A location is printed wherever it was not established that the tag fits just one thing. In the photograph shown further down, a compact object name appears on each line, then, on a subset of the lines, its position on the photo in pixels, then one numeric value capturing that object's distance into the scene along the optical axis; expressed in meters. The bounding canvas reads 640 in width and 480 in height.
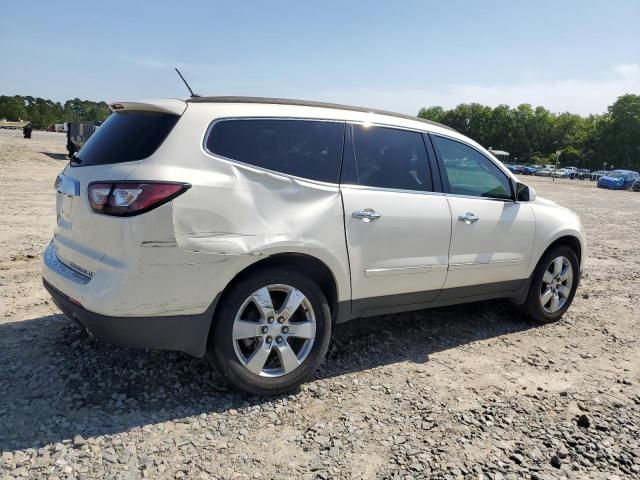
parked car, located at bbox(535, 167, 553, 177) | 77.72
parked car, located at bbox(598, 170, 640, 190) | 45.22
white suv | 2.97
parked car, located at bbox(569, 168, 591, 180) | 74.06
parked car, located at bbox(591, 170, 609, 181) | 69.72
